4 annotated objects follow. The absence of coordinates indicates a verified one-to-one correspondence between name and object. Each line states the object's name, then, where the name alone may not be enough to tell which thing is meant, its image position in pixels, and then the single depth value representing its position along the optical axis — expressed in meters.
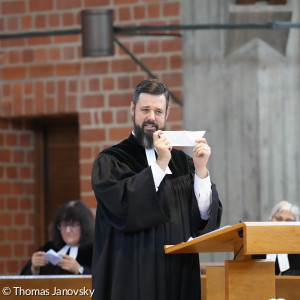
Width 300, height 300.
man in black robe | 7.09
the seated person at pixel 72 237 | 11.62
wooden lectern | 5.81
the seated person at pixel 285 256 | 10.77
